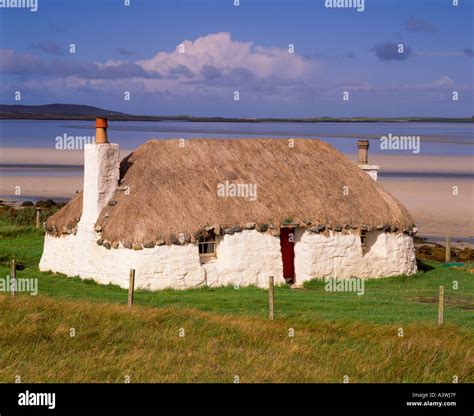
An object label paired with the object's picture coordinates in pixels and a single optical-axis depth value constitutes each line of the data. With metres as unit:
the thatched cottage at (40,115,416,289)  25.97
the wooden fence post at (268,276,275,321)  20.12
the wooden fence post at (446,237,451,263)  34.53
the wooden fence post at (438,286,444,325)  19.98
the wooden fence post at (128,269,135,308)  21.00
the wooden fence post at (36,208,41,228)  37.68
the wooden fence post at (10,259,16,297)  21.86
